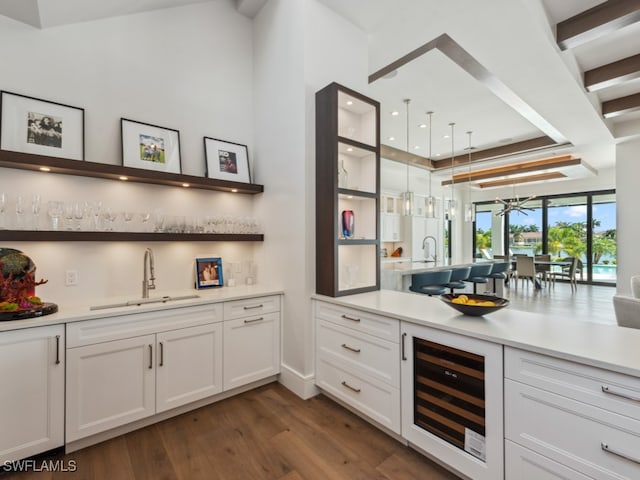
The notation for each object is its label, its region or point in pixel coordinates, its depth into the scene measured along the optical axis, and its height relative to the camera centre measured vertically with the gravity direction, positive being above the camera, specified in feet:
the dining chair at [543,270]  25.54 -2.70
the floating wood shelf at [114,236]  6.46 +0.09
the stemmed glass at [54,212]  6.99 +0.64
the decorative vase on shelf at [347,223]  8.72 +0.44
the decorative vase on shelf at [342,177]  8.49 +1.73
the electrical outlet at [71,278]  7.41 -0.91
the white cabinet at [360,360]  6.33 -2.80
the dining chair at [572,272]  24.58 -2.77
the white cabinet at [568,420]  3.68 -2.40
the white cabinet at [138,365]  6.07 -2.76
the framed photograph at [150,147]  8.15 +2.56
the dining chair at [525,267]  24.06 -2.36
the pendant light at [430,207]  16.88 +1.72
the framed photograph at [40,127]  6.68 +2.59
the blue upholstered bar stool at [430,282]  12.87 -1.89
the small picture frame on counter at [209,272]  9.35 -1.03
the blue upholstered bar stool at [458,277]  14.80 -1.96
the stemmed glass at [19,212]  6.69 +0.62
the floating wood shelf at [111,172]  6.45 +1.64
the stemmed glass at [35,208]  6.80 +0.71
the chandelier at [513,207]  25.89 +2.61
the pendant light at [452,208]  18.98 +1.83
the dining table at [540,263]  24.49 -2.10
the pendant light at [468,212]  21.07 +1.78
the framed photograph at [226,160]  9.58 +2.54
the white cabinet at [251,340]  8.05 -2.77
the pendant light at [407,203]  15.34 +1.76
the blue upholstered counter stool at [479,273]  17.10 -1.99
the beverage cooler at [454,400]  4.80 -2.81
